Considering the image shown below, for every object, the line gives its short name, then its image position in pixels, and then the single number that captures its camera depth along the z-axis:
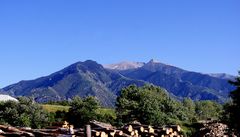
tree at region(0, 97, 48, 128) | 55.06
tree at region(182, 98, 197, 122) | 161.88
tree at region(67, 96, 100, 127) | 68.06
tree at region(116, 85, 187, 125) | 64.50
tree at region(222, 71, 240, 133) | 40.53
